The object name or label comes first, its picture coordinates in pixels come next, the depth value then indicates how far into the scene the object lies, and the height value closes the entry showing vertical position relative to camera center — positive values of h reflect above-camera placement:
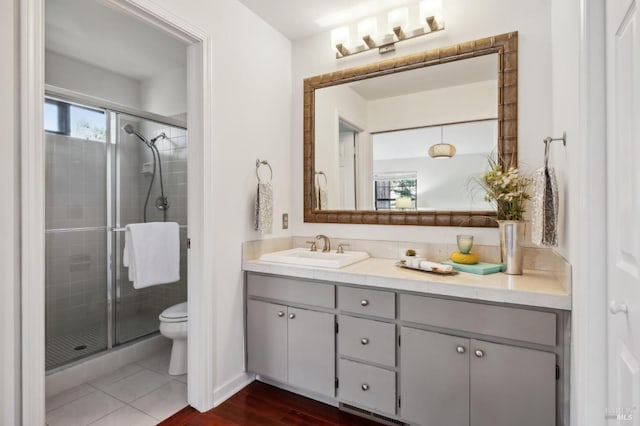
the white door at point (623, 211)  0.83 +0.00
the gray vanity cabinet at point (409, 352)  1.41 -0.73
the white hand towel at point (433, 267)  1.75 -0.30
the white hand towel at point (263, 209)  2.26 +0.02
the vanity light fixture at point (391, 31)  2.09 +1.24
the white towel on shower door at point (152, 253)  2.55 -0.33
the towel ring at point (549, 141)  1.44 +0.32
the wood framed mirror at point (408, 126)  1.98 +0.59
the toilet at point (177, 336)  2.37 -0.89
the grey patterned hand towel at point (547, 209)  1.46 +0.01
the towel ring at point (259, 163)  2.37 +0.36
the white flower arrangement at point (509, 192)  1.75 +0.11
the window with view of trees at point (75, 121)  2.59 +0.76
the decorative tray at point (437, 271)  1.75 -0.32
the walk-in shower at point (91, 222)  2.67 -0.08
